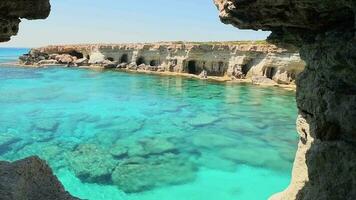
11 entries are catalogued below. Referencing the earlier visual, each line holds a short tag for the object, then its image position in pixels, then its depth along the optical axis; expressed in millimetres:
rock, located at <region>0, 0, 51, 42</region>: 7266
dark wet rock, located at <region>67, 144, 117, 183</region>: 16819
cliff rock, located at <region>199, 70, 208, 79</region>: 53650
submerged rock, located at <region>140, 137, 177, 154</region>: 20797
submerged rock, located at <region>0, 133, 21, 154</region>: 20705
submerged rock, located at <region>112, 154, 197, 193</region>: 16094
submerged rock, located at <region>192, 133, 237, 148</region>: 22312
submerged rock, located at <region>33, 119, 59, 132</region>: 25188
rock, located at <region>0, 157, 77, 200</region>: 8461
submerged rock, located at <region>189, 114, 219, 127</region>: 27578
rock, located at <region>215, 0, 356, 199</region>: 6707
